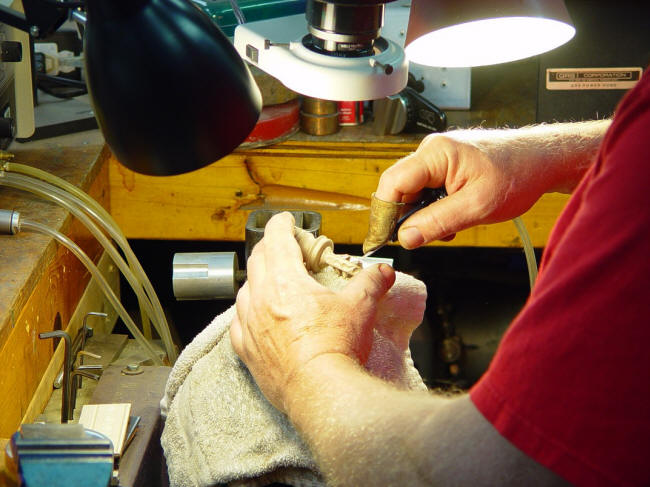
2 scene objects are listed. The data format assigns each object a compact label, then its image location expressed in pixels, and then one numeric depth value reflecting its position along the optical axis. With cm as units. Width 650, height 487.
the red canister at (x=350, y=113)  190
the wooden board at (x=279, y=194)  184
